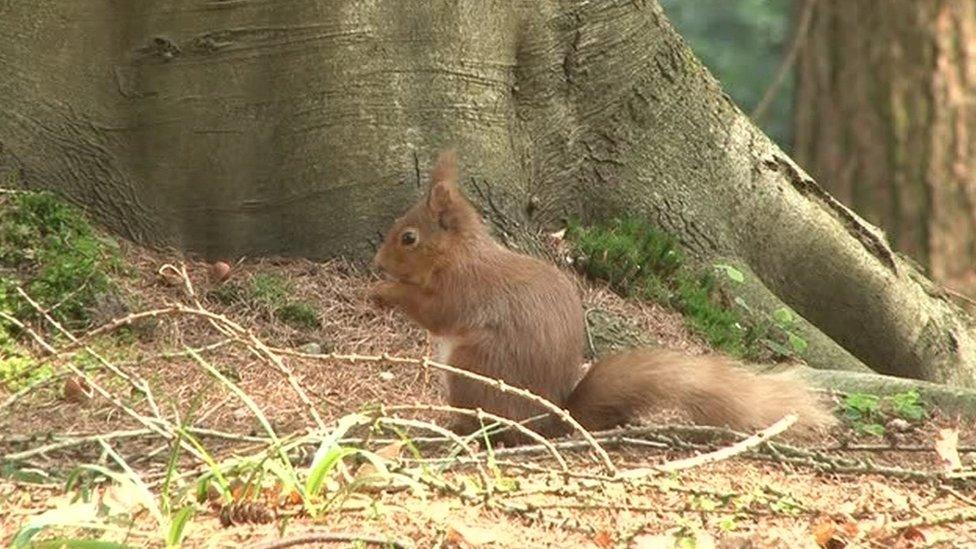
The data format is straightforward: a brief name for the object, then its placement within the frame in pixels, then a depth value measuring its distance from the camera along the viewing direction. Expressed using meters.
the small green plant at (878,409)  10.80
